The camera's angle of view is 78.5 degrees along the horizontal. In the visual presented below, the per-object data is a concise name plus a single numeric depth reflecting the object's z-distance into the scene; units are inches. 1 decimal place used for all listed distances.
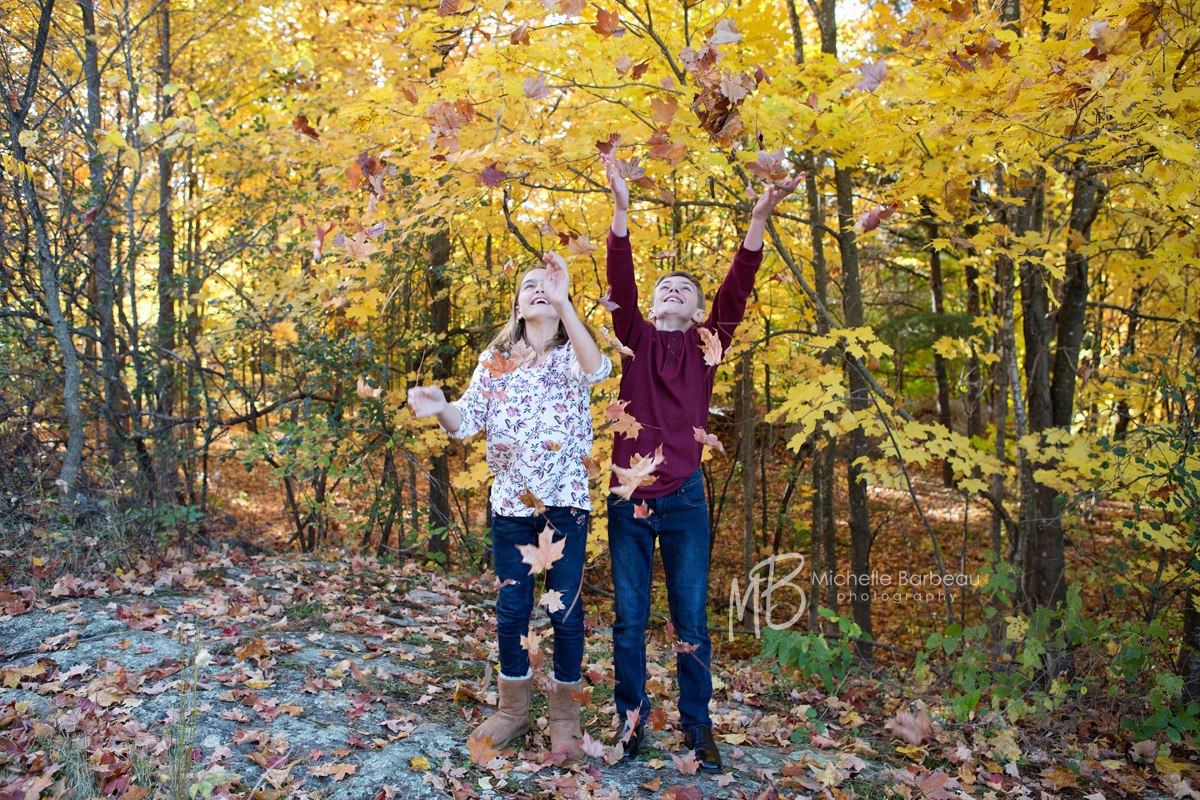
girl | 98.6
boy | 102.3
